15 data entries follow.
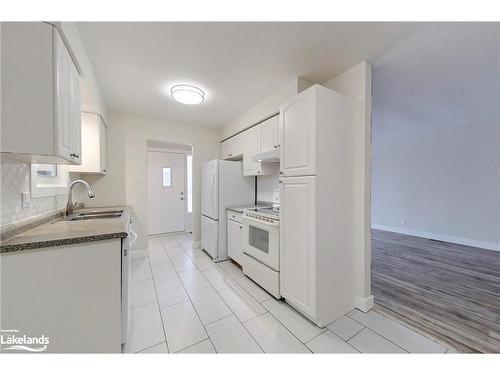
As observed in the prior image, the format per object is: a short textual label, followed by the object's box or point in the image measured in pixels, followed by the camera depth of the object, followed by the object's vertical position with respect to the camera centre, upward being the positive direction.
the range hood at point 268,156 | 2.35 +0.40
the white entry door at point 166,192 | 4.90 -0.12
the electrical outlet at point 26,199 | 1.38 -0.08
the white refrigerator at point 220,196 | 3.23 -0.15
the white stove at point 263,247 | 2.09 -0.71
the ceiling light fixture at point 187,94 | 2.38 +1.17
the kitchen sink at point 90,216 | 1.99 -0.32
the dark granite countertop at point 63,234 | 1.00 -0.29
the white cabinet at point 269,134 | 2.61 +0.75
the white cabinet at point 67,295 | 1.00 -0.60
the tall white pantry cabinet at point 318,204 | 1.67 -0.15
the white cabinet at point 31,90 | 0.99 +0.52
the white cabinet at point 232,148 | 3.46 +0.75
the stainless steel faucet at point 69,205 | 2.09 -0.20
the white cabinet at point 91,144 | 2.44 +0.55
